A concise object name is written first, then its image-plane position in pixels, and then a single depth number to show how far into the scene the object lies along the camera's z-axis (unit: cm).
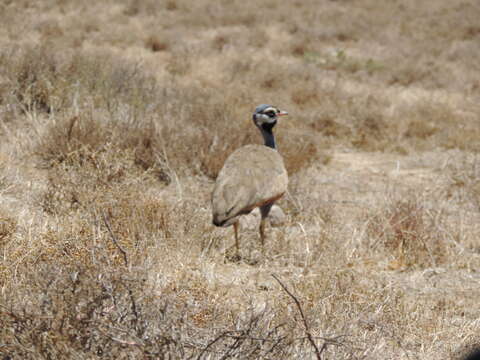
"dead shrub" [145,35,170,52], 2676
